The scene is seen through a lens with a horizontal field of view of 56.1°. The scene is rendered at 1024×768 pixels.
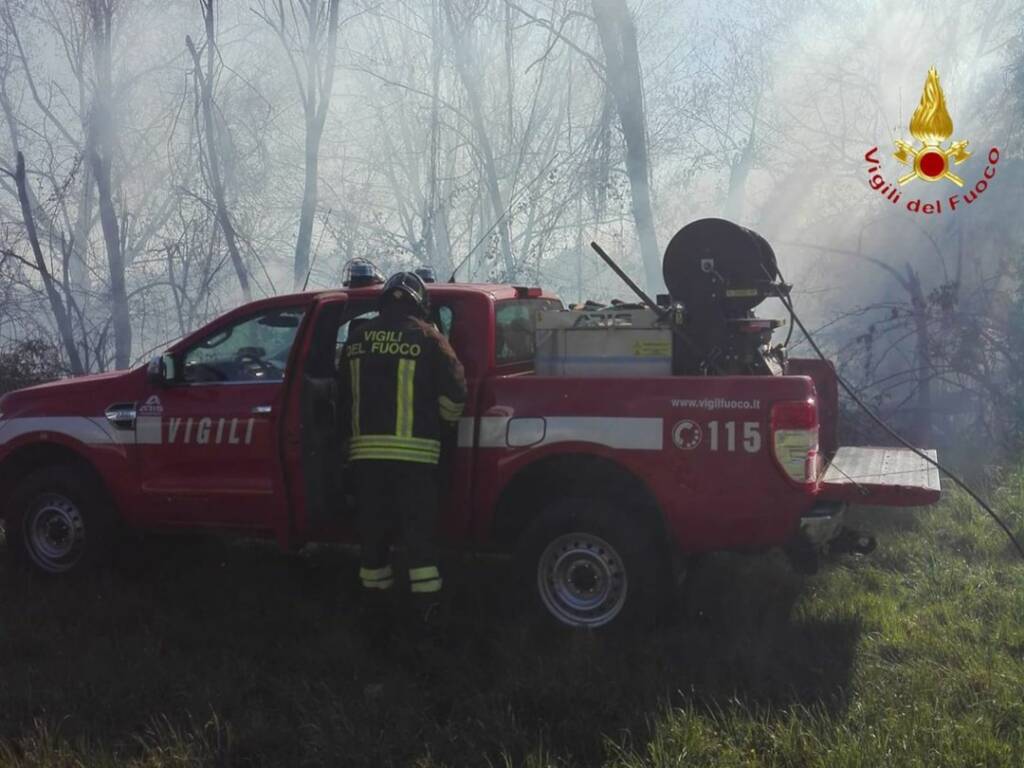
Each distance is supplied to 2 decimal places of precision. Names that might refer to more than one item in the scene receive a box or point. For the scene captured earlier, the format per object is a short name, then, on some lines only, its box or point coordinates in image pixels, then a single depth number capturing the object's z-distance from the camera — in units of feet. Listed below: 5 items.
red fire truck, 13.42
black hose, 15.14
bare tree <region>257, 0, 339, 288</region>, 37.04
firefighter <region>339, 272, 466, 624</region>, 14.08
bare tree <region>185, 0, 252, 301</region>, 34.76
